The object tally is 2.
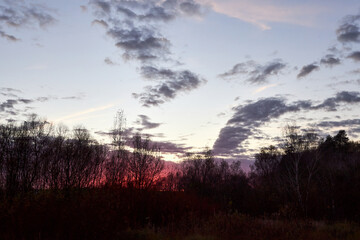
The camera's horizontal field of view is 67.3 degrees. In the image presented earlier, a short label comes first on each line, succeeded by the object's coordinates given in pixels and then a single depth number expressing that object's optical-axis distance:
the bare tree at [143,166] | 19.31
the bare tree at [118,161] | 32.38
